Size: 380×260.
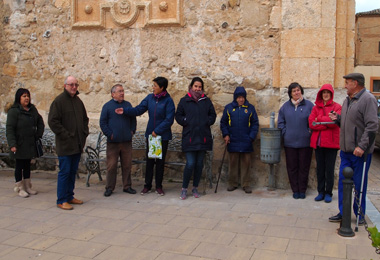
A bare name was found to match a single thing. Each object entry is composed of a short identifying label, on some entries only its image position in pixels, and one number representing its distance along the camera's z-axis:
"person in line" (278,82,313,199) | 5.79
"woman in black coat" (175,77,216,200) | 5.74
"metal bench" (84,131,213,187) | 6.40
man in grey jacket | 4.35
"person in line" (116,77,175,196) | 5.85
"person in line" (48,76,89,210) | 5.21
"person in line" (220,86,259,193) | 6.06
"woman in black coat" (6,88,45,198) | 5.69
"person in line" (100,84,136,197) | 5.90
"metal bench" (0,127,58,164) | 7.24
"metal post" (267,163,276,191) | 6.18
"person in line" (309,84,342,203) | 5.46
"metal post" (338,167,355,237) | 4.14
